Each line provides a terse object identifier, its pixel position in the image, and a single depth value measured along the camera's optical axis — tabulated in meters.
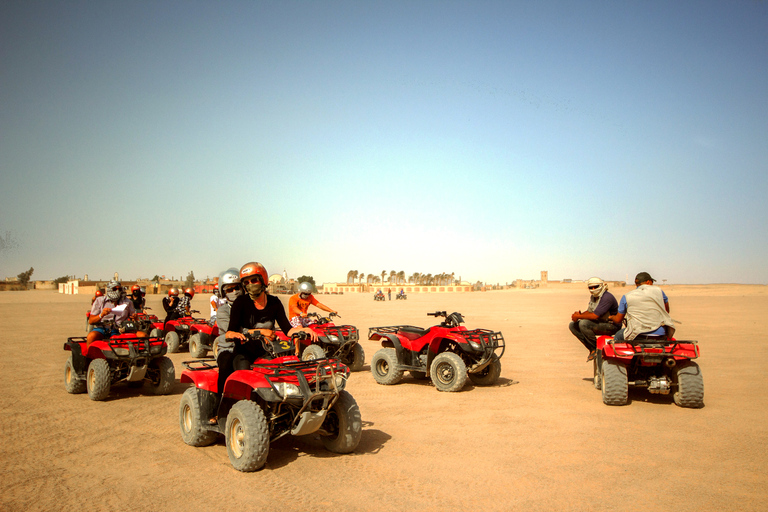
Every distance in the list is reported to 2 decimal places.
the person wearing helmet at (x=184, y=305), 17.31
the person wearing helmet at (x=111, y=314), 9.27
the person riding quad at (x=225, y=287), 7.45
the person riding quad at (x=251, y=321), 5.77
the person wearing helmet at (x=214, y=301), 12.18
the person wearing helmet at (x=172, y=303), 17.02
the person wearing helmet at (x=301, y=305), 11.91
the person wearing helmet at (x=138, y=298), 16.11
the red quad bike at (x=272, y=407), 5.27
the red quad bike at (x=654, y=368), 7.92
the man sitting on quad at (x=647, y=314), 8.21
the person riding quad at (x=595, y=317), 9.23
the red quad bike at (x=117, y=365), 8.73
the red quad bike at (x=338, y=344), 11.76
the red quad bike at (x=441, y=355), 9.59
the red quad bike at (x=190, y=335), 14.94
